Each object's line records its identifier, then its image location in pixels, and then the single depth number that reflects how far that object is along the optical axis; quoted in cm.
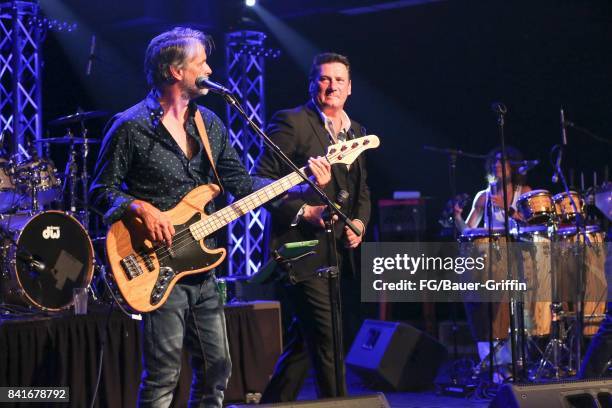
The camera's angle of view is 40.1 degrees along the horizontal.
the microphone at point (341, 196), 441
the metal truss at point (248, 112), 1073
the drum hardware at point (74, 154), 912
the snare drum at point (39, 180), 841
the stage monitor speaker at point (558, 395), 380
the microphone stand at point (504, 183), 607
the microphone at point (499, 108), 612
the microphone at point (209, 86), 409
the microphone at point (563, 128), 802
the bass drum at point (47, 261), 718
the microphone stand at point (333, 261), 421
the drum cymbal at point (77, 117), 908
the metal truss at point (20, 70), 988
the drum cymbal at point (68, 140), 913
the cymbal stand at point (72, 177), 917
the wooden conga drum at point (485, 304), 792
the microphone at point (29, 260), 724
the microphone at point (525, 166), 837
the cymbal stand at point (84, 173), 920
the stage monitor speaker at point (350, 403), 373
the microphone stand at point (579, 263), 787
